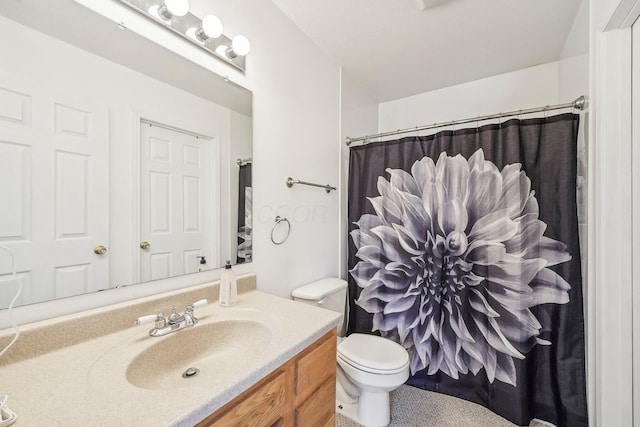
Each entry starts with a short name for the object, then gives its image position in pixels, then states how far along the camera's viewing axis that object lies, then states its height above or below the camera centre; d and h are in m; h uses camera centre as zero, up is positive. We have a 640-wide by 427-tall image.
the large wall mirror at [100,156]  0.73 +0.21
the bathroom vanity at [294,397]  0.67 -0.55
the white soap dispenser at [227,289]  1.12 -0.32
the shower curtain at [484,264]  1.42 -0.31
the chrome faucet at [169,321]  0.86 -0.37
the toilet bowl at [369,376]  1.36 -0.86
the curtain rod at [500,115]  1.29 +0.58
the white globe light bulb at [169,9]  1.01 +0.81
